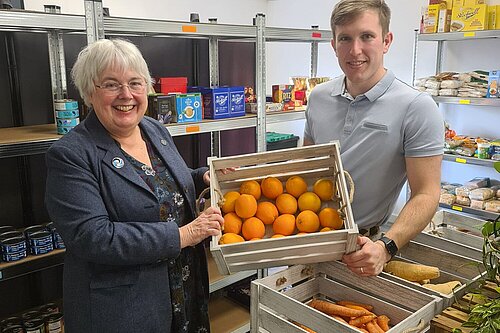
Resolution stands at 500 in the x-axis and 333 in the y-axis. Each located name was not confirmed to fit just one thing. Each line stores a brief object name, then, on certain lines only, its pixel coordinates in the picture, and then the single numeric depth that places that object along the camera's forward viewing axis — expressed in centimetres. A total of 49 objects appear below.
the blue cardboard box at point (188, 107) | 251
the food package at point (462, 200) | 367
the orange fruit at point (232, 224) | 137
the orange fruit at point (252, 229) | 135
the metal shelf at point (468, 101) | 338
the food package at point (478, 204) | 355
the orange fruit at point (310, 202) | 142
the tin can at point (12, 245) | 195
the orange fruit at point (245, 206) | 140
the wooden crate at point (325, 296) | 119
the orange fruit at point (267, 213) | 141
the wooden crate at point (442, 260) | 151
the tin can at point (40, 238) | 204
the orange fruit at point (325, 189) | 144
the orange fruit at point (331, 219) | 134
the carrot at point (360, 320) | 127
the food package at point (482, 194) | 356
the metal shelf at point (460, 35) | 332
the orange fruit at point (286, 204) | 142
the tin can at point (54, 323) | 215
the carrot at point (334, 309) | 129
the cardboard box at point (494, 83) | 339
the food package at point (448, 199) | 374
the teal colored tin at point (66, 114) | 204
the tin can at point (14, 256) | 195
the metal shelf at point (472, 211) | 352
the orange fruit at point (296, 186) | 147
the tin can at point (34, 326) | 211
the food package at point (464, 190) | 366
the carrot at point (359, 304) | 137
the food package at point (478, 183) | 370
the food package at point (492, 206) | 346
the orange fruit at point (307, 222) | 135
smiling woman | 139
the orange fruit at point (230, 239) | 131
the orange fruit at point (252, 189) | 147
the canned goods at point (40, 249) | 204
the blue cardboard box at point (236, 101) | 281
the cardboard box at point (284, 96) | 326
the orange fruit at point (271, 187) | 147
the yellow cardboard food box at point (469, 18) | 336
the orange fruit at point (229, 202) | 144
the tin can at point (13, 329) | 211
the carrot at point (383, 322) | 127
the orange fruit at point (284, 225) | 137
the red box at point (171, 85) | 267
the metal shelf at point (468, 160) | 354
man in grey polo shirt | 147
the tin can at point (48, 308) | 225
